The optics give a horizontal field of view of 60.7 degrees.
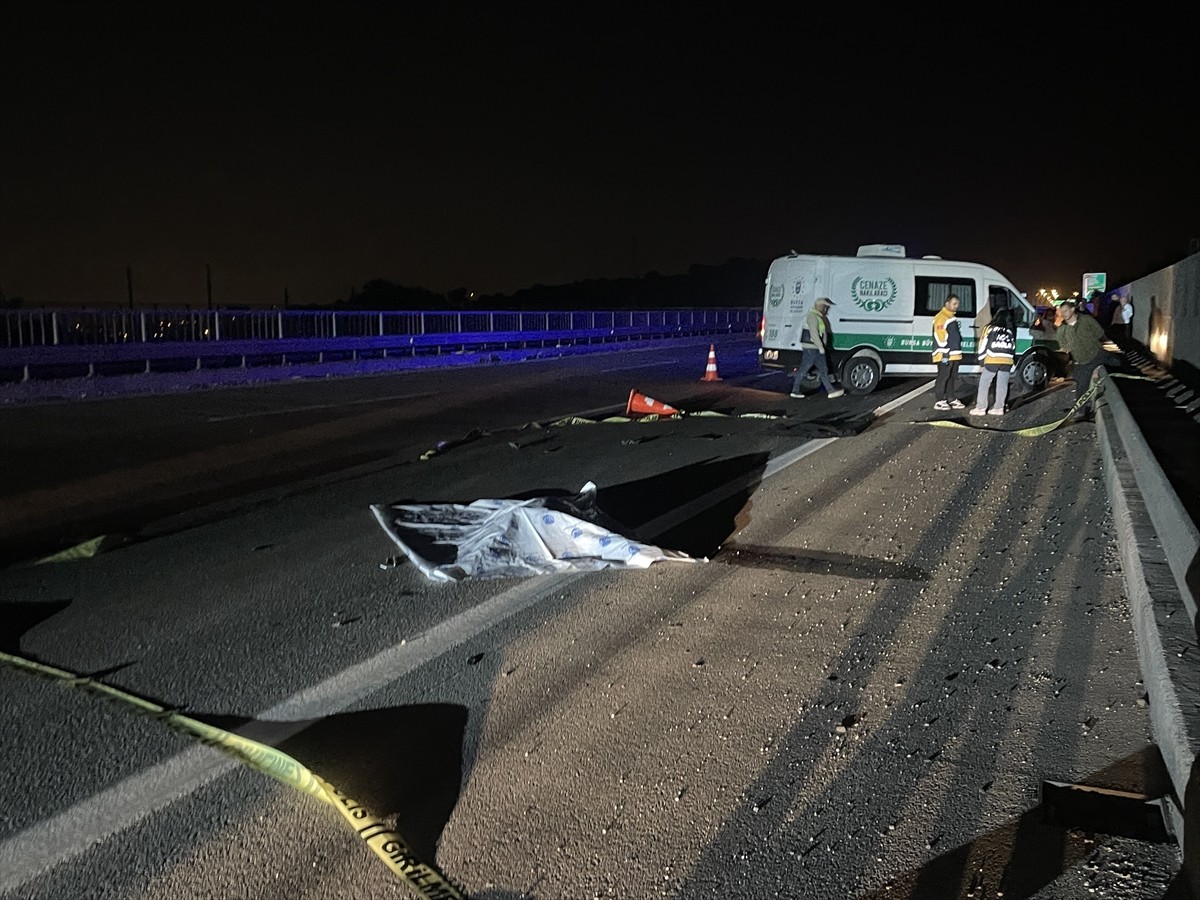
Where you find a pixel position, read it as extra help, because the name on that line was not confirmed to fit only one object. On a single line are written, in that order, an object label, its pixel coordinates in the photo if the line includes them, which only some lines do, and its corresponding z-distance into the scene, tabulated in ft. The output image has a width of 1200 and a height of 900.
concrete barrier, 11.14
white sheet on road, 20.94
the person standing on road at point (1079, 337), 59.93
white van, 57.98
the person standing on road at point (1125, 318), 119.24
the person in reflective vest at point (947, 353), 49.47
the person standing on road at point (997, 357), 46.11
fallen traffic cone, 47.52
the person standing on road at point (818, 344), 55.52
